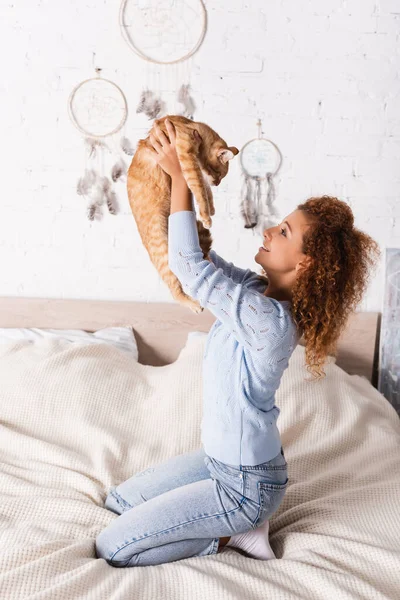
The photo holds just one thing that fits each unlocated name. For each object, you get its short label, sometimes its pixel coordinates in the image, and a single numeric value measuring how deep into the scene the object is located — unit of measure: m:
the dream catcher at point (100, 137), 2.61
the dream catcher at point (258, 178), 2.62
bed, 1.43
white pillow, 2.61
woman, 1.45
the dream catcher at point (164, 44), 2.53
